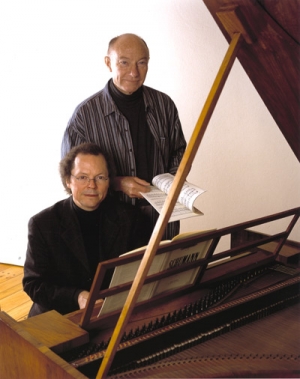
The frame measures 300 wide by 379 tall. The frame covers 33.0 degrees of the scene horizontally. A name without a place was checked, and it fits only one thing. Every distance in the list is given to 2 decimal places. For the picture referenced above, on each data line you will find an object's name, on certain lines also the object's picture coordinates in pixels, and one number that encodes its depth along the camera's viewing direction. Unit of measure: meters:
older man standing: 2.77
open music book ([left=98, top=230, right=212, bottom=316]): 1.49
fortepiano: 1.33
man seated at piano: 2.17
